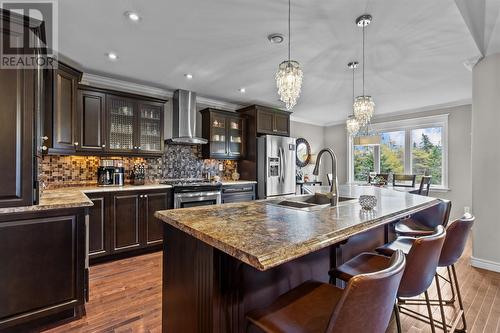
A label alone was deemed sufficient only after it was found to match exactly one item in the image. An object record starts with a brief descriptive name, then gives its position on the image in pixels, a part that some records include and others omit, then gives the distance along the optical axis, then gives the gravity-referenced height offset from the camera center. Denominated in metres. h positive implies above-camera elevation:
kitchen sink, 1.95 -0.31
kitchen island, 0.95 -0.40
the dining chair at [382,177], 4.93 -0.23
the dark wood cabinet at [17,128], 1.70 +0.27
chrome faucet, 1.84 -0.15
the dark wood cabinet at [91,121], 3.25 +0.62
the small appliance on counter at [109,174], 3.54 -0.13
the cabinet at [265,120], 4.83 +0.95
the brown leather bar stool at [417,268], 1.15 -0.54
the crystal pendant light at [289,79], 2.05 +0.75
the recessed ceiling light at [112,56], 2.88 +1.34
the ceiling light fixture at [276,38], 2.45 +1.33
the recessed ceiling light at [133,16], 2.12 +1.34
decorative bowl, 1.62 -0.25
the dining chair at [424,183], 3.87 -0.31
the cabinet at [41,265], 1.71 -0.77
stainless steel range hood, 4.18 +0.86
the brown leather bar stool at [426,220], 2.09 -0.56
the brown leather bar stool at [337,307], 0.73 -0.56
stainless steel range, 3.62 -0.44
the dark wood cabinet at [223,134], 4.50 +0.62
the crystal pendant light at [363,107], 2.91 +0.71
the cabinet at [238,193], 4.24 -0.50
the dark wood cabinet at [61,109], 2.62 +0.65
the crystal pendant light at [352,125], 3.43 +0.59
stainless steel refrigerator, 4.73 +0.01
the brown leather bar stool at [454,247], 1.54 -0.54
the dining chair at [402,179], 4.42 -0.25
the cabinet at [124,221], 3.03 -0.75
